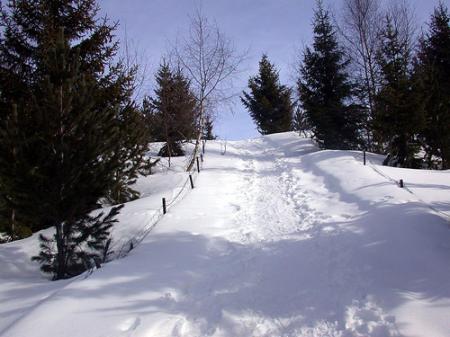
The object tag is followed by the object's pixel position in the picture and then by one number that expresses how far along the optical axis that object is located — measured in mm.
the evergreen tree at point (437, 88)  16719
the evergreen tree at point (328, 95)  20984
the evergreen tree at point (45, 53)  9992
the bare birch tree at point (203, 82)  19344
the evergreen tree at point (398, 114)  15977
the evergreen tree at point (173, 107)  21297
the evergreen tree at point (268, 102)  36000
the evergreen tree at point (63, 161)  6828
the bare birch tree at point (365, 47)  21891
